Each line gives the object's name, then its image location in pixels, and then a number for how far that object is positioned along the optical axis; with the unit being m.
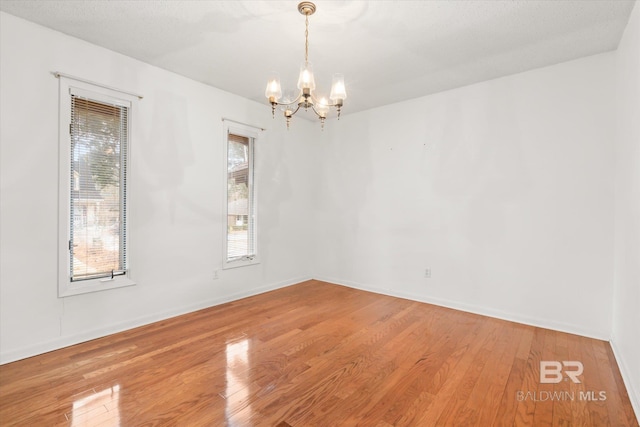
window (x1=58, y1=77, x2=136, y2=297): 2.84
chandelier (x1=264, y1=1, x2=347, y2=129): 2.18
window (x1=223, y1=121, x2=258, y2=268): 4.24
